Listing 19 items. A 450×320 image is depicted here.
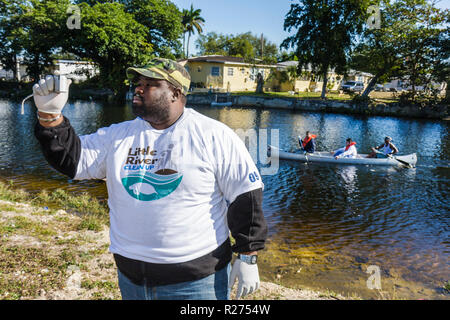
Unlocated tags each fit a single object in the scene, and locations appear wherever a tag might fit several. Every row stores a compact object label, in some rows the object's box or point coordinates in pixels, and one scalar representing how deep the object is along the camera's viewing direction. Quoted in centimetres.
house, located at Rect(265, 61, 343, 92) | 5591
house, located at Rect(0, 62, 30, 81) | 5744
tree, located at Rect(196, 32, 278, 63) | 7381
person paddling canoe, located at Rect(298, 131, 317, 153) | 2000
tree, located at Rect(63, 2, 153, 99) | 3581
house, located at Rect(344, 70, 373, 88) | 6585
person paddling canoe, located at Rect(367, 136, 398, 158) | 1997
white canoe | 1911
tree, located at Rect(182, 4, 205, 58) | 6875
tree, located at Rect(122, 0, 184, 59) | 4269
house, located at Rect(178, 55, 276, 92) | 5219
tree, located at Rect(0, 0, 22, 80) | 4747
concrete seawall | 4231
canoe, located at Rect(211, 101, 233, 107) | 4622
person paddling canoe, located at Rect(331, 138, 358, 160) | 1914
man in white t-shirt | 227
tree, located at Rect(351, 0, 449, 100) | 4119
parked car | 5653
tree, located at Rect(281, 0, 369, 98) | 4491
